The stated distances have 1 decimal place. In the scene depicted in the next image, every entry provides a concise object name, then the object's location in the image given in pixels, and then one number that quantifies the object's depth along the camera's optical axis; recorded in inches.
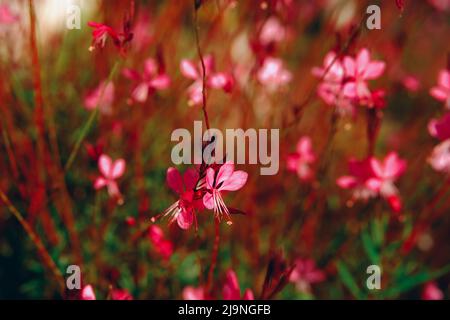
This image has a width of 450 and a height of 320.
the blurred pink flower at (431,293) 20.4
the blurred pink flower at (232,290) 17.0
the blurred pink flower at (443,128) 17.3
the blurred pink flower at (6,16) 20.7
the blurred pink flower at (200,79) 17.9
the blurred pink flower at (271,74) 20.5
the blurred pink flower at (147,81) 18.3
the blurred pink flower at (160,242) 17.7
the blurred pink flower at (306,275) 20.5
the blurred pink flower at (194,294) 17.8
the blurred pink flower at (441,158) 18.4
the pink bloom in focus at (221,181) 15.5
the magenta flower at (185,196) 15.6
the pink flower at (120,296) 17.0
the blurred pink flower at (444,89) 18.2
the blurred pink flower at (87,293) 16.6
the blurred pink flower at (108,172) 18.1
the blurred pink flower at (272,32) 21.5
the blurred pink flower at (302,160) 20.1
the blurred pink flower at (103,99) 20.6
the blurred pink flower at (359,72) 17.4
